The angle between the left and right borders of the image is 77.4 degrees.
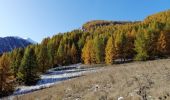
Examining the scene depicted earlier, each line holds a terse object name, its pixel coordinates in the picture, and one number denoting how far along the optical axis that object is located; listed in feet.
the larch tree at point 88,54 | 123.16
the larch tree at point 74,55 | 141.55
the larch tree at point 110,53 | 107.46
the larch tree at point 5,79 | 71.62
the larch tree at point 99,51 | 117.21
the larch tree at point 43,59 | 105.70
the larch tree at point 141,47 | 100.48
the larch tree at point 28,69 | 81.88
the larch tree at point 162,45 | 105.70
